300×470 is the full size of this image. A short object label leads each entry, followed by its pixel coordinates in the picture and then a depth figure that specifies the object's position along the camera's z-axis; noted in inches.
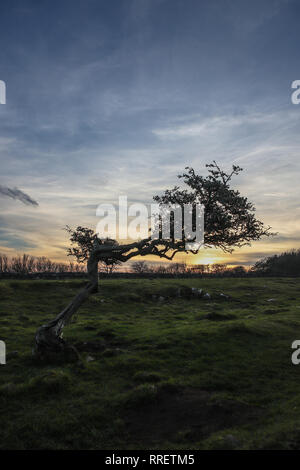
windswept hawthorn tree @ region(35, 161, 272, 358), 773.3
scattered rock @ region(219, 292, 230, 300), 1873.5
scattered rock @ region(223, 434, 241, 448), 340.4
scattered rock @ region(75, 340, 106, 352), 753.0
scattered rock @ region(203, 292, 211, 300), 1851.0
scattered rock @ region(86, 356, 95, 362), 666.6
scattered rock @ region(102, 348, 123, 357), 701.3
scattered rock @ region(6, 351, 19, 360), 687.7
